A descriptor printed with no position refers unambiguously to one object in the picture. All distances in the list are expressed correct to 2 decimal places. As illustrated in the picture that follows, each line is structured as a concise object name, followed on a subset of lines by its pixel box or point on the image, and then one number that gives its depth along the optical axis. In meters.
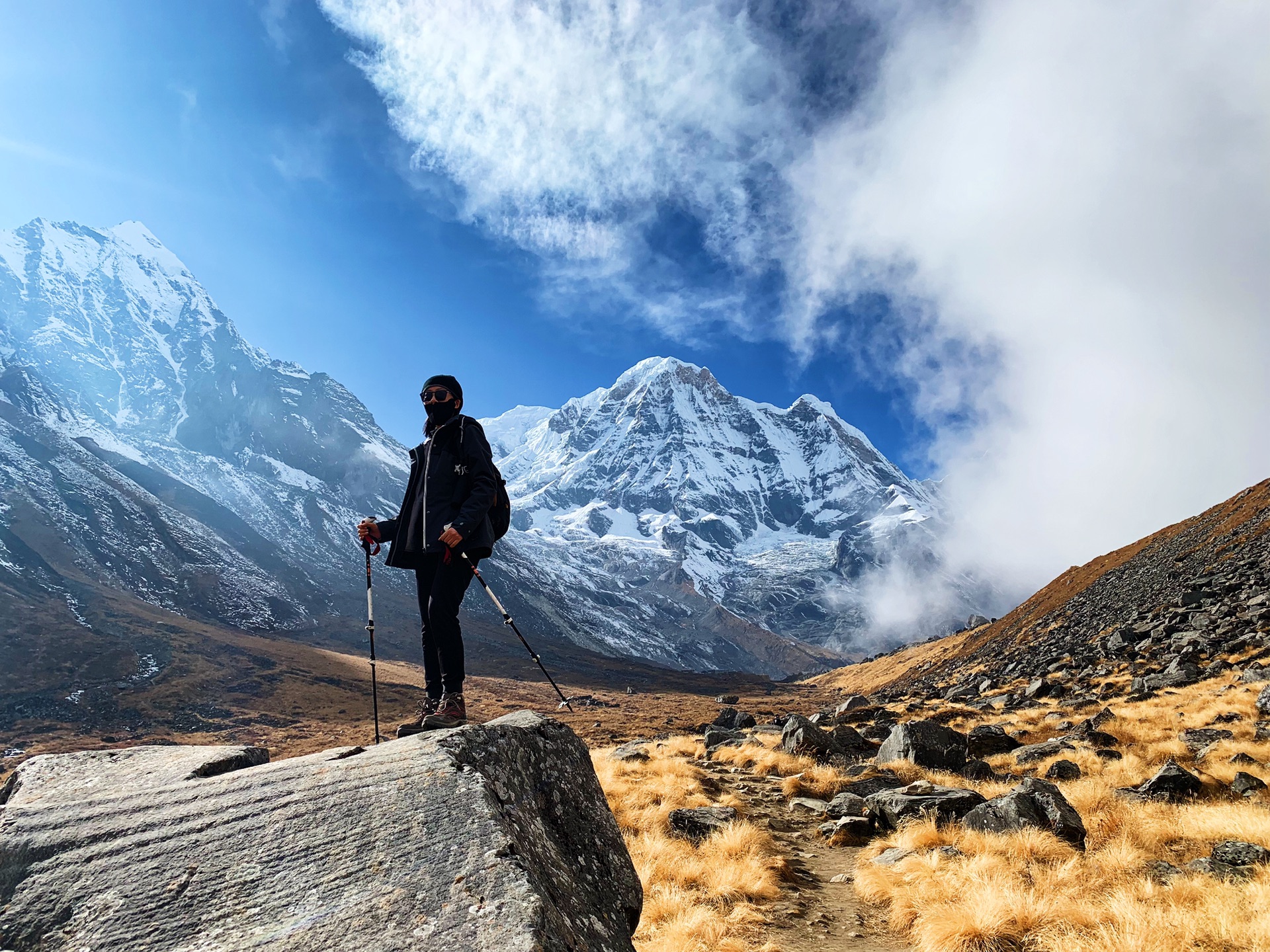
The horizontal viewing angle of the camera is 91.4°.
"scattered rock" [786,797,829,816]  10.08
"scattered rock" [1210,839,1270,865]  5.79
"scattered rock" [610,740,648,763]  14.25
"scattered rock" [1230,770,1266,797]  8.23
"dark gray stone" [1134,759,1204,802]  8.36
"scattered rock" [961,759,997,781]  11.02
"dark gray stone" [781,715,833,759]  13.76
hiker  6.09
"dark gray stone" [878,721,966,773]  11.64
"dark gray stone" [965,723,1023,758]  13.13
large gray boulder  2.81
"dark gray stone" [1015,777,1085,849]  7.07
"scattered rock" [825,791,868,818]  9.35
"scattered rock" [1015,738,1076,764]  11.62
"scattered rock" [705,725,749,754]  16.52
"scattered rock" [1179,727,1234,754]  11.04
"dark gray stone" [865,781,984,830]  8.27
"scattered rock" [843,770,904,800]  10.51
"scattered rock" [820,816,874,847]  8.55
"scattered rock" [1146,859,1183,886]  5.70
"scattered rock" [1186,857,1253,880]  5.54
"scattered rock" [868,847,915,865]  7.23
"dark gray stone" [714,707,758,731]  22.36
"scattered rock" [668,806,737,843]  8.38
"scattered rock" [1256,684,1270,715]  12.36
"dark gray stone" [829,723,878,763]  13.76
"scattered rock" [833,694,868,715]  23.75
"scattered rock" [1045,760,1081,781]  9.95
